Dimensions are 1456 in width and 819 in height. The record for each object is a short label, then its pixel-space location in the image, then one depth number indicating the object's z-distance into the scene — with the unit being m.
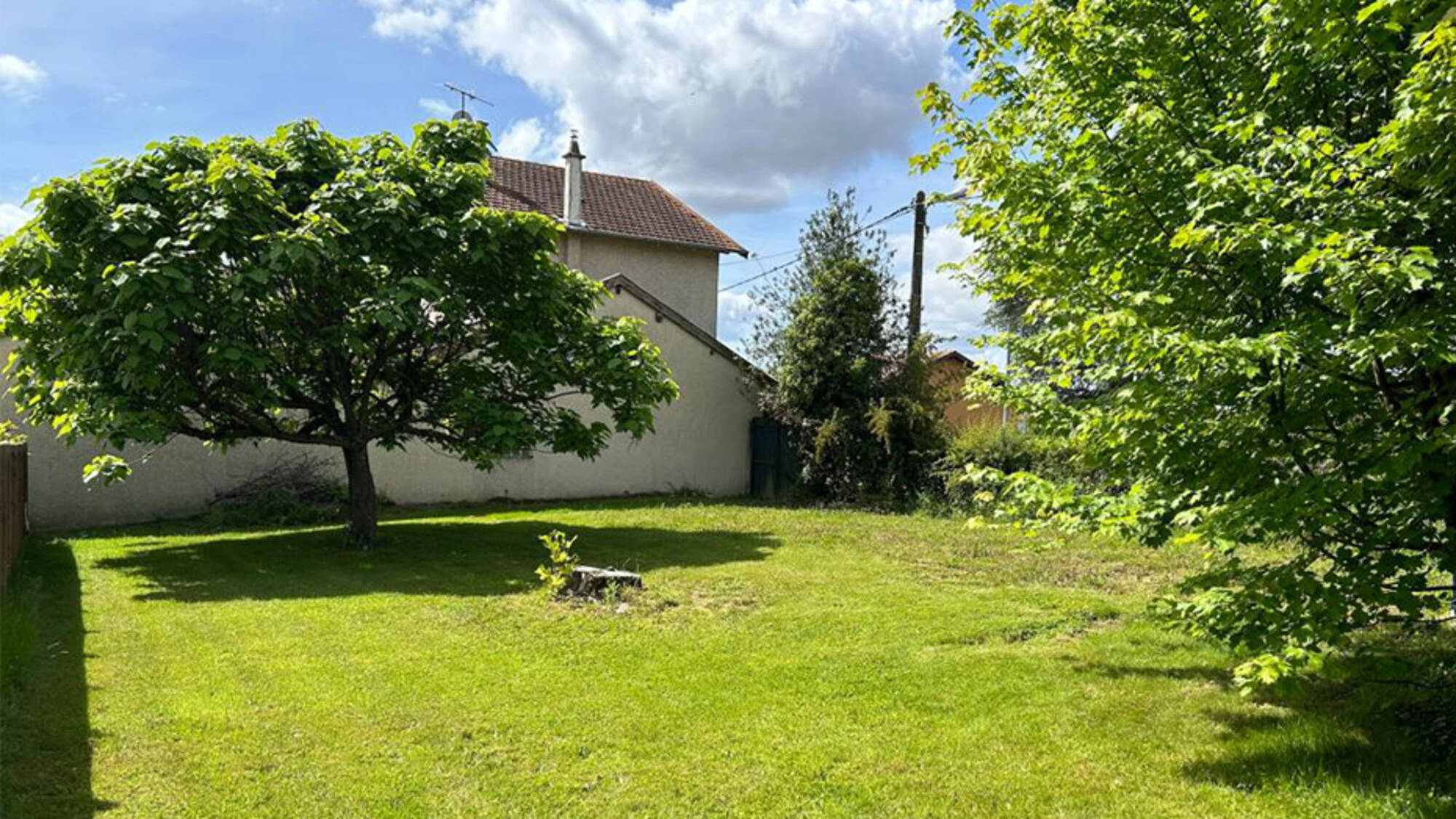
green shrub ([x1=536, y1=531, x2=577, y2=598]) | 7.99
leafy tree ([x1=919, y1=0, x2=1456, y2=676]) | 3.38
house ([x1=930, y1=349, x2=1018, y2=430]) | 17.27
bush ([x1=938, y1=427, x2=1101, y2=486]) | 15.02
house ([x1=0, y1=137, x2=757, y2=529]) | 13.58
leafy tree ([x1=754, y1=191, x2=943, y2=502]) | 16.94
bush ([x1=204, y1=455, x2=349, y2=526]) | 13.55
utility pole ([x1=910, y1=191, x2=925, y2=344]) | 17.53
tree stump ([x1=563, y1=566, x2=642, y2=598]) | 7.98
